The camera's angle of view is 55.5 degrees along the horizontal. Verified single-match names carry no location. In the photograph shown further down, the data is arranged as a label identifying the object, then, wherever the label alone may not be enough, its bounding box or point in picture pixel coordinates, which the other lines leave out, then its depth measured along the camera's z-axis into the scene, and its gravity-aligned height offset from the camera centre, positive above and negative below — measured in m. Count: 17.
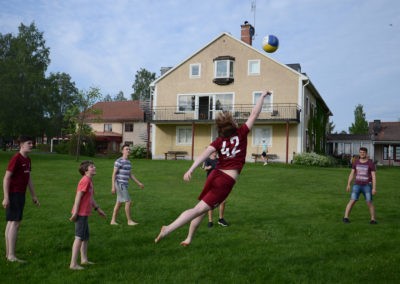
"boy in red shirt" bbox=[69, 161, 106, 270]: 5.31 -0.94
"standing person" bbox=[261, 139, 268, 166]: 27.30 -0.09
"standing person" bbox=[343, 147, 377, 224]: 8.98 -0.68
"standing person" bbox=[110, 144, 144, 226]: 8.30 -0.81
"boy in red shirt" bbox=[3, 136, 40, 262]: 5.53 -0.74
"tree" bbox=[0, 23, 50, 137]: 40.54 +7.91
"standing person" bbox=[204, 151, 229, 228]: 8.21 -0.49
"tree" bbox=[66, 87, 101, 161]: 33.88 +3.14
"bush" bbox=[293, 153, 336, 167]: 27.39 -0.72
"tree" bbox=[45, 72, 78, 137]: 51.25 +6.85
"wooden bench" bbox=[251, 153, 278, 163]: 30.38 -0.64
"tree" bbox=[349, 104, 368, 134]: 60.09 +4.48
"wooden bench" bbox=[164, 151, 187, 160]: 33.03 -0.63
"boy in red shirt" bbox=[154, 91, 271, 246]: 4.94 -0.24
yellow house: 30.22 +4.14
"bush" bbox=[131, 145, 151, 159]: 34.34 -0.54
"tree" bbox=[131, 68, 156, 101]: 69.38 +11.60
